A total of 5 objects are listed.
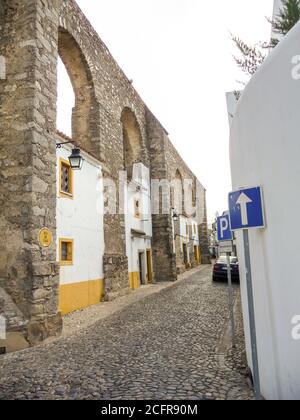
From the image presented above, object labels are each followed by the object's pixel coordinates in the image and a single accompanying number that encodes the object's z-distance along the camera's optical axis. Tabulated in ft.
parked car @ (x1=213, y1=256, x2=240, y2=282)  45.52
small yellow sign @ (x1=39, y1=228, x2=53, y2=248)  19.66
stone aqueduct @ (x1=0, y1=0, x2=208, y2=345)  18.61
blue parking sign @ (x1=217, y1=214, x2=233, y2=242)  16.74
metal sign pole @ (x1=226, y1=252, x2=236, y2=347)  16.02
